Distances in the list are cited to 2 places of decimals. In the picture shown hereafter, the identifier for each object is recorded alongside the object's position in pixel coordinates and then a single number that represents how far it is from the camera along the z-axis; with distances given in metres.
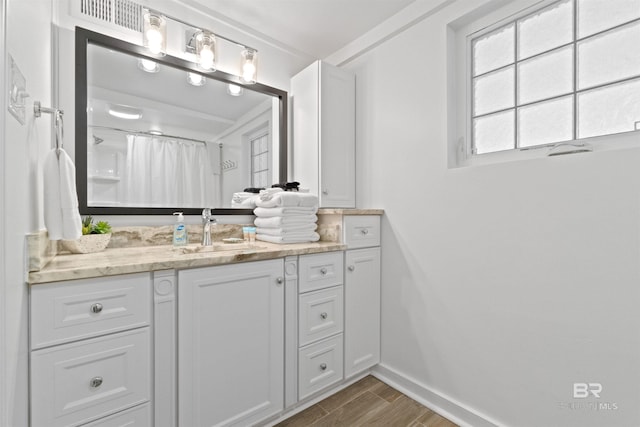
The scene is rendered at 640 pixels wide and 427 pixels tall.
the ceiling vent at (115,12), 1.42
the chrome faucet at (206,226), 1.61
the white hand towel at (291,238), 1.67
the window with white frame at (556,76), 1.13
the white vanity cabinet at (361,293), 1.72
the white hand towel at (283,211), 1.67
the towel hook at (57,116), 0.96
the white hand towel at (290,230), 1.67
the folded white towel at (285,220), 1.67
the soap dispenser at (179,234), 1.55
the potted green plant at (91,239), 1.27
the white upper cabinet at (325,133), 1.92
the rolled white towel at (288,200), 1.65
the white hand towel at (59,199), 0.97
